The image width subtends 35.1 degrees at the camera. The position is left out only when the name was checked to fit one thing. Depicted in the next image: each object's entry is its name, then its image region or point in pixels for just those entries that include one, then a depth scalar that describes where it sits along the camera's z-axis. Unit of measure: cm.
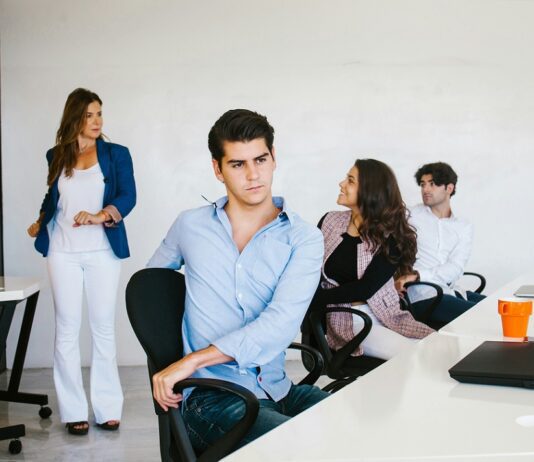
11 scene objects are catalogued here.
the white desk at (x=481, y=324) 220
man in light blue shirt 220
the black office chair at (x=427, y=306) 383
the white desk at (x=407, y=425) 121
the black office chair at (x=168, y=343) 197
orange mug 206
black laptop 159
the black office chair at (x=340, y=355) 321
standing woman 418
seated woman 335
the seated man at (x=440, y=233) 471
